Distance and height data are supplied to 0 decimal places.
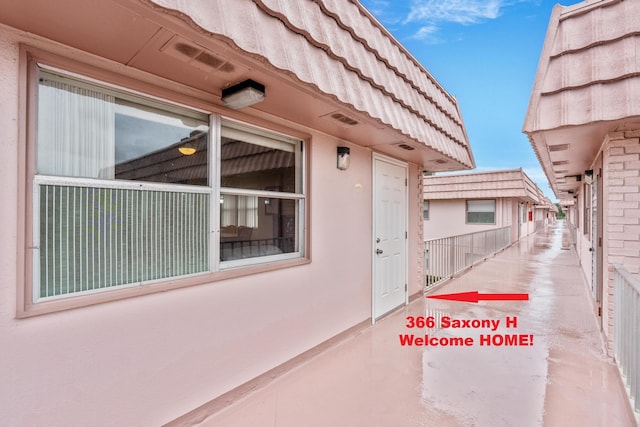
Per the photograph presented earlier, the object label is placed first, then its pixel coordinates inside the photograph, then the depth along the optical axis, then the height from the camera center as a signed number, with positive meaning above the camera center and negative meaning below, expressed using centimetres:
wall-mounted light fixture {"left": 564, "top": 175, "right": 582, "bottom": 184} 686 +82
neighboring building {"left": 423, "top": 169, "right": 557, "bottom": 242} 1183 +57
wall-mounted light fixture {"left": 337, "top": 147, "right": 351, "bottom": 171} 363 +69
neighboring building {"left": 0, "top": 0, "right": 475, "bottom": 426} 155 +17
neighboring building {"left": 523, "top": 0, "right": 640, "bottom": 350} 266 +104
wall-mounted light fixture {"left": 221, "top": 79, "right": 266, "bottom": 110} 218 +89
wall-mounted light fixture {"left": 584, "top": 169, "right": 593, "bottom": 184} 502 +64
